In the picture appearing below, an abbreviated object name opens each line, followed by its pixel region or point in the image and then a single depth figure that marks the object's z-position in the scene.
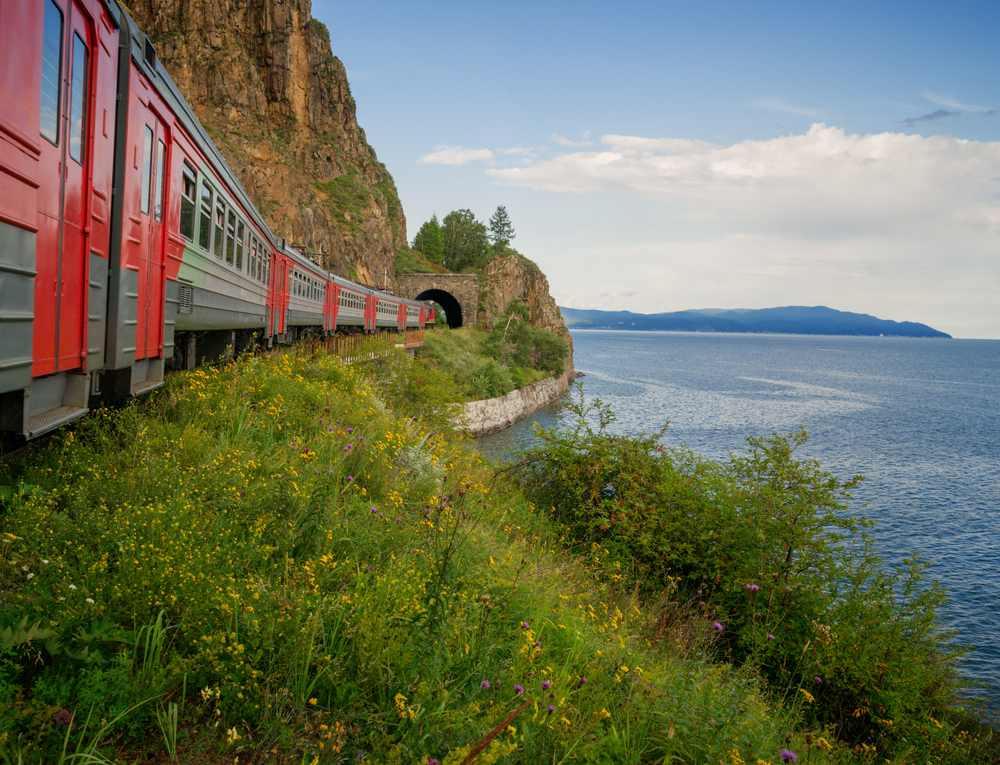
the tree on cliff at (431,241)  104.38
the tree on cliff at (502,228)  105.88
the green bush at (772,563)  8.10
